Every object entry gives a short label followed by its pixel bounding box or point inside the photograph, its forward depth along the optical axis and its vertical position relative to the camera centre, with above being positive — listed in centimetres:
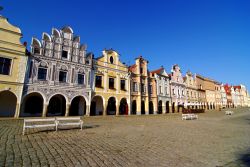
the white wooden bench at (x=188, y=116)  1952 -163
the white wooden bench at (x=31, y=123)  794 -133
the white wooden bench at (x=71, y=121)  977 -138
